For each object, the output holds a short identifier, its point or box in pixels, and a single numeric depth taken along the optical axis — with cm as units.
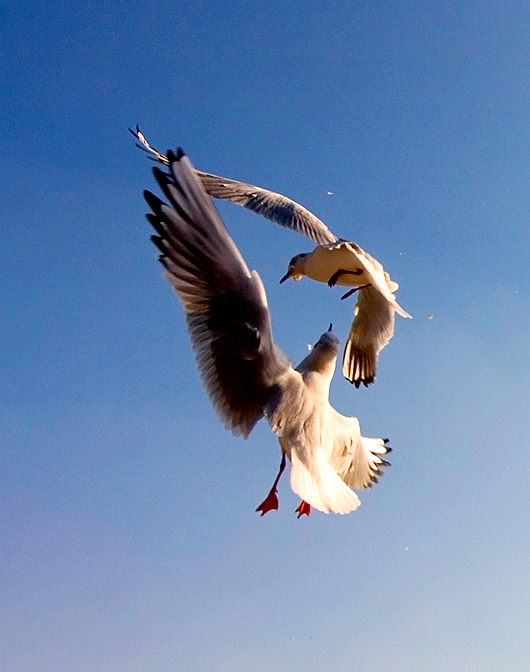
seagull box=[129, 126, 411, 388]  420
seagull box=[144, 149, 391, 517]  321
